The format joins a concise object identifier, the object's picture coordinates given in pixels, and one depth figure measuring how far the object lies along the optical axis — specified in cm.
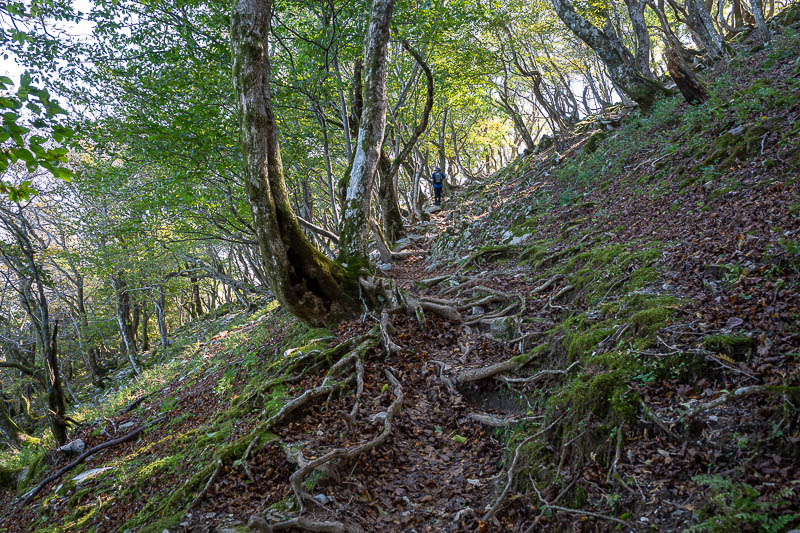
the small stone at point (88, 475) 618
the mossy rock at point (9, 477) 837
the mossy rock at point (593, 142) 1355
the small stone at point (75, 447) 810
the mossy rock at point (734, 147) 632
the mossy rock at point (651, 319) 399
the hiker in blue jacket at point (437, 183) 2272
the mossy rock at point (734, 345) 330
